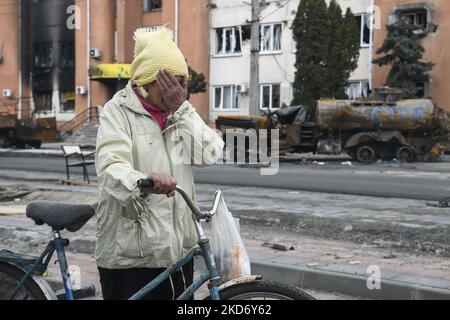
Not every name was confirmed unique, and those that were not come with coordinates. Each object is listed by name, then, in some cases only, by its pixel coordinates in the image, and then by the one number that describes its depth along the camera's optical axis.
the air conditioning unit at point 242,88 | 34.72
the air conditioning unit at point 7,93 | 43.31
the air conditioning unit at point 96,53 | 39.12
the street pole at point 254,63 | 25.73
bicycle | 2.96
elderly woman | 3.07
